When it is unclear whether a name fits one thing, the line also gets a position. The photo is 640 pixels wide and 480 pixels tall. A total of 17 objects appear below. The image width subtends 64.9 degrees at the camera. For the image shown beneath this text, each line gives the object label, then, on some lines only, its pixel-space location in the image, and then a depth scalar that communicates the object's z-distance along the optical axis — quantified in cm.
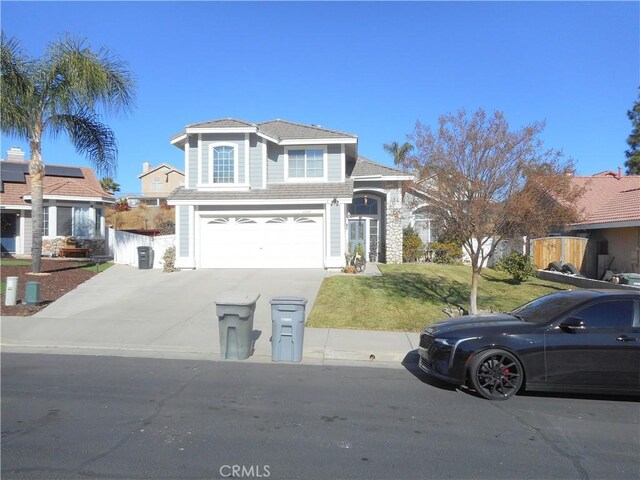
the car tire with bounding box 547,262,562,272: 2026
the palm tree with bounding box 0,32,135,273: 1486
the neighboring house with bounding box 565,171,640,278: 1847
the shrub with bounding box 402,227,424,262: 2292
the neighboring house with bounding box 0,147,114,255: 2466
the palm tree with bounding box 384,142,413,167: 4755
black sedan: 623
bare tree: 1003
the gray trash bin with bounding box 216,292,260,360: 826
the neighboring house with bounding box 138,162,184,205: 5922
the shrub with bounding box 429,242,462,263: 2300
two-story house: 1936
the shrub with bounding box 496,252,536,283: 1758
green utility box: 1216
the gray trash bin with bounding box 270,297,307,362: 832
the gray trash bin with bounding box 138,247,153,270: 1952
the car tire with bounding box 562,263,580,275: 1914
